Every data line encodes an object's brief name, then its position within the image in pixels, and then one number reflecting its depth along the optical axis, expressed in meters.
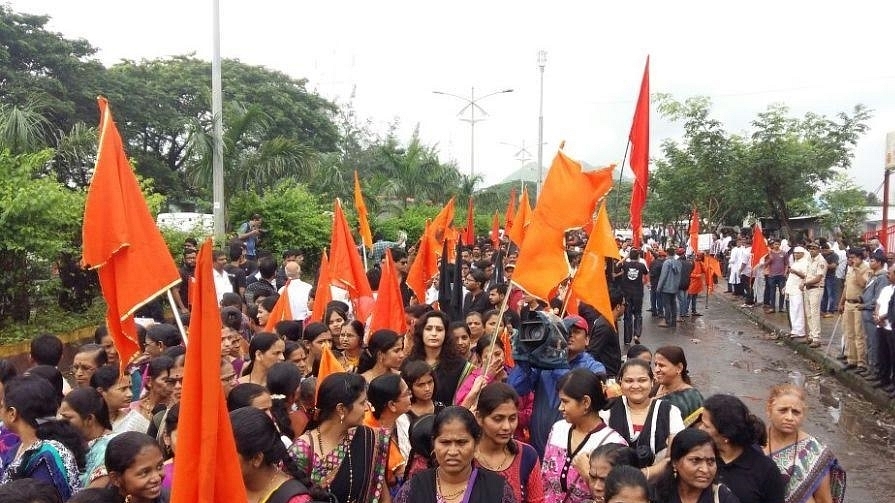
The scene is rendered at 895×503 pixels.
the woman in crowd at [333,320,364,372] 5.88
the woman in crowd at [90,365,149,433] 4.19
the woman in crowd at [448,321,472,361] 5.04
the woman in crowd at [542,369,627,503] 3.55
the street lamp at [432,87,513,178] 33.17
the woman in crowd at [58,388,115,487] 3.52
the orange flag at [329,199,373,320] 7.52
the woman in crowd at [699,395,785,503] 3.27
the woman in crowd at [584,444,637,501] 3.20
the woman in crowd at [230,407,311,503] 2.74
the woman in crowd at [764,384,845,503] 3.51
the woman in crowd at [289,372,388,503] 3.28
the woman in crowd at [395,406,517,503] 2.94
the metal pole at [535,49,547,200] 29.44
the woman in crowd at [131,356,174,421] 4.37
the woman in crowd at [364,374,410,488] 3.78
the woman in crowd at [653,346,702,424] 4.28
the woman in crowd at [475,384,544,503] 3.21
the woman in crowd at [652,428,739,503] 3.04
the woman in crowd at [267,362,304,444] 4.11
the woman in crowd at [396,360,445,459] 4.12
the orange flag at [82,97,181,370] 4.34
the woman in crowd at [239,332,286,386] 4.81
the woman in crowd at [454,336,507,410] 4.18
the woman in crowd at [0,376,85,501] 3.31
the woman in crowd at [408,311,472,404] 4.87
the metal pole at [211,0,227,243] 14.38
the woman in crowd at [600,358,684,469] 3.79
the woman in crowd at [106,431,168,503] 2.95
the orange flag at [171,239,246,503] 2.41
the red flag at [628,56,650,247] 7.71
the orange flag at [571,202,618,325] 5.96
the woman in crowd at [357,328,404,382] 4.71
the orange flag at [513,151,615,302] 4.96
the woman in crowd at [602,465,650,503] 2.82
